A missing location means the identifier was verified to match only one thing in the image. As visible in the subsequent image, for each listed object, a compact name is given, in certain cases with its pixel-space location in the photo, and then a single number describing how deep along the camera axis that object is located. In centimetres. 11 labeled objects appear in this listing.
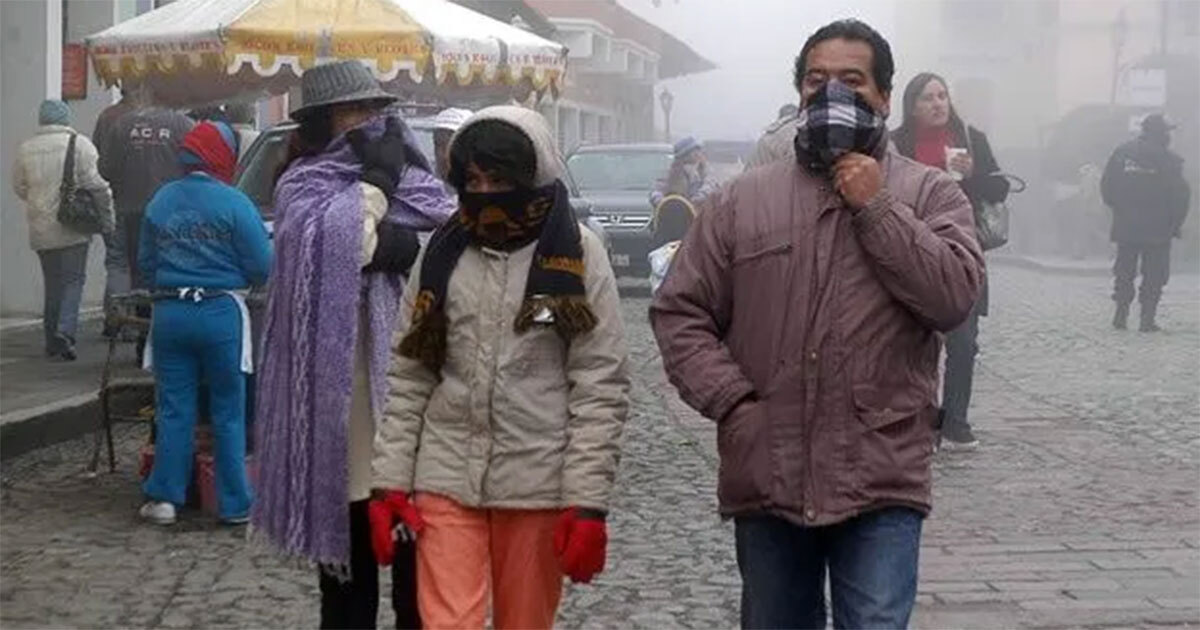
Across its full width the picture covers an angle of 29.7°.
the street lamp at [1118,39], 4384
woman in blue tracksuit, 883
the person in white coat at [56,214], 1491
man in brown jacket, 442
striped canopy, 1168
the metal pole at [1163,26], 4022
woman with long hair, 1040
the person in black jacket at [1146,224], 2092
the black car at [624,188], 2575
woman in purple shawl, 570
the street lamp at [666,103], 5928
